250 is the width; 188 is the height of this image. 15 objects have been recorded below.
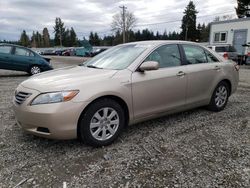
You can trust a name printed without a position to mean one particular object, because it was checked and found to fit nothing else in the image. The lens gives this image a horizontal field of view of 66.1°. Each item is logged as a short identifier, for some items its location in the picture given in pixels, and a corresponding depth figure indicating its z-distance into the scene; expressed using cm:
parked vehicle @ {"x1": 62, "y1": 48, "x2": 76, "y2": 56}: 3378
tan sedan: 248
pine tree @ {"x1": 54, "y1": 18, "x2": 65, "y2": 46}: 6661
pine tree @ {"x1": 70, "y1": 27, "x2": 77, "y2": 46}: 6583
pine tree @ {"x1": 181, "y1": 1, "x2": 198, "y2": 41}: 4344
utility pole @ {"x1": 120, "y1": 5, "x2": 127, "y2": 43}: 4180
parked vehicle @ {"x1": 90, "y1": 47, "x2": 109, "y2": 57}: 2897
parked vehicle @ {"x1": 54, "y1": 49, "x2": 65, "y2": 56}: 3848
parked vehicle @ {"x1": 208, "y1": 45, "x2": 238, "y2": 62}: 1359
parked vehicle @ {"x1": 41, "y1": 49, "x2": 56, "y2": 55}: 4346
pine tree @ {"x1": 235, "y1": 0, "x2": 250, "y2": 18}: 2857
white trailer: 1638
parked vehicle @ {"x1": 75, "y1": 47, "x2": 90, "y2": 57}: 3114
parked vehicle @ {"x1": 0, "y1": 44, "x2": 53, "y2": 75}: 869
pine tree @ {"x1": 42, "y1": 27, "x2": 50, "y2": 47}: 7139
